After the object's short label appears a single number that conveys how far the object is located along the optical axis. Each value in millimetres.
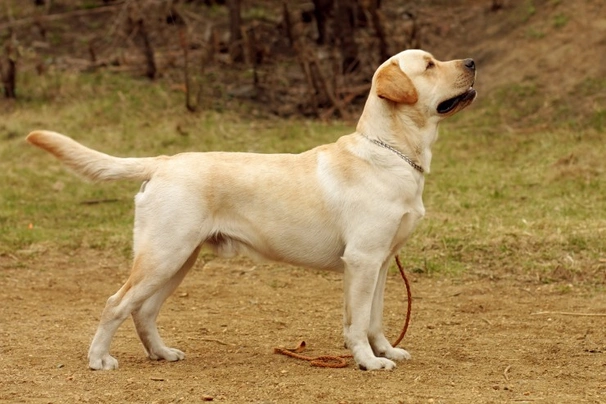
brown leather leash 11618
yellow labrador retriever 11420
